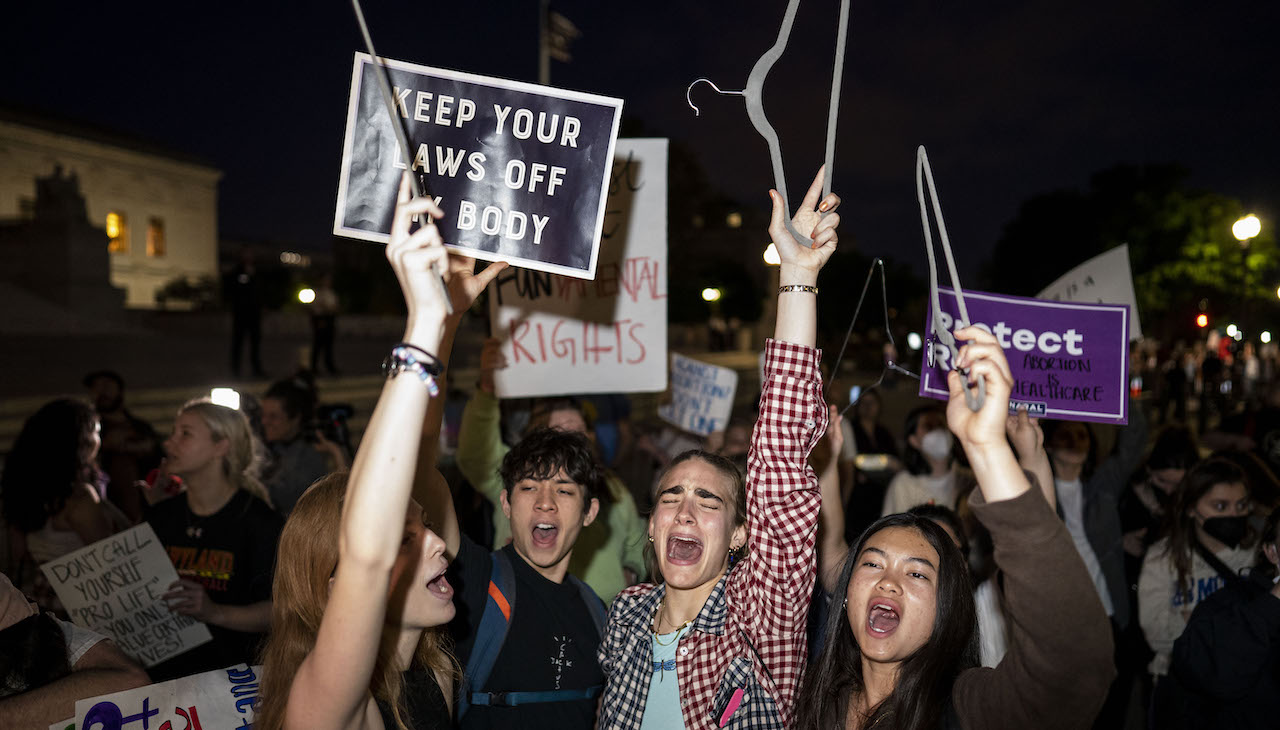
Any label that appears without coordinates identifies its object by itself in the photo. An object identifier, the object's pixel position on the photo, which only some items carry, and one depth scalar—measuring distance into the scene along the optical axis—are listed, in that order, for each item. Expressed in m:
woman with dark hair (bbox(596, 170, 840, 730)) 2.34
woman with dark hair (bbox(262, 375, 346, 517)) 5.14
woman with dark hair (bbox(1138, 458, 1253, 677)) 3.99
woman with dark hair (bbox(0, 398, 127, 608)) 3.98
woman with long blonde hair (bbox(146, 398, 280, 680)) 3.49
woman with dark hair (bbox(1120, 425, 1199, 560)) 5.43
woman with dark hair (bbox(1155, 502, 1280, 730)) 2.81
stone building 42.88
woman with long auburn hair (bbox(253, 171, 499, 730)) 1.68
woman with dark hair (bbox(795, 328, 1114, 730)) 1.64
